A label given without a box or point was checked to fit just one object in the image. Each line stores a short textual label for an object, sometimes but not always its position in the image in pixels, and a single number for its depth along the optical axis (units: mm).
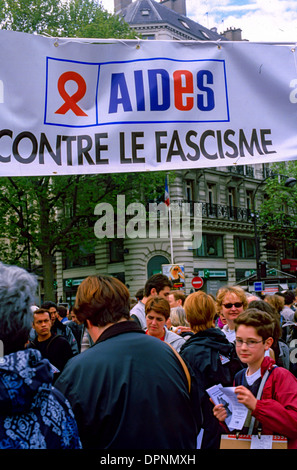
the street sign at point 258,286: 26766
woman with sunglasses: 5531
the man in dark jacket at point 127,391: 2338
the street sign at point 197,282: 28266
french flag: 29312
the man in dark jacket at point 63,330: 8250
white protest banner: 3510
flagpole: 28472
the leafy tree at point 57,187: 26188
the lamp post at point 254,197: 28950
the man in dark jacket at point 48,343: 6672
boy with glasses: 3189
